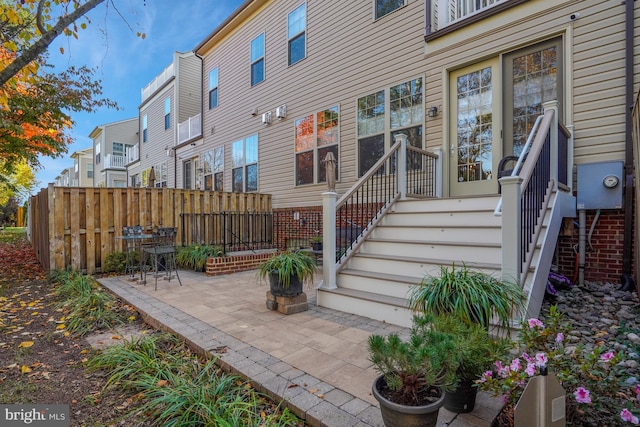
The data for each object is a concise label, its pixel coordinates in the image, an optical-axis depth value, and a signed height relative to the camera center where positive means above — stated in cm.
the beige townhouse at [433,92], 434 +210
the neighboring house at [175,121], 1324 +376
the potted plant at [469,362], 186 -86
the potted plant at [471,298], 232 -65
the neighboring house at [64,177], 3481 +360
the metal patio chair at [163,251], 550 -70
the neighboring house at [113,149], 2067 +388
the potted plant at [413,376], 158 -83
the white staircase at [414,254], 355 -55
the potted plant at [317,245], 656 -72
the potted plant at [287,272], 381 -73
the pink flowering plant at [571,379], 171 -91
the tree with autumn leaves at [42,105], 636 +219
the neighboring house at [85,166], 2852 +369
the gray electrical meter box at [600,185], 420 +28
